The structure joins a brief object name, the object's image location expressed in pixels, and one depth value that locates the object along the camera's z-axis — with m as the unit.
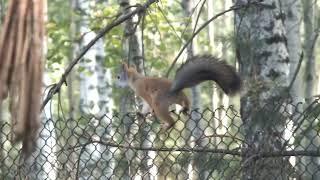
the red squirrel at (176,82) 7.81
